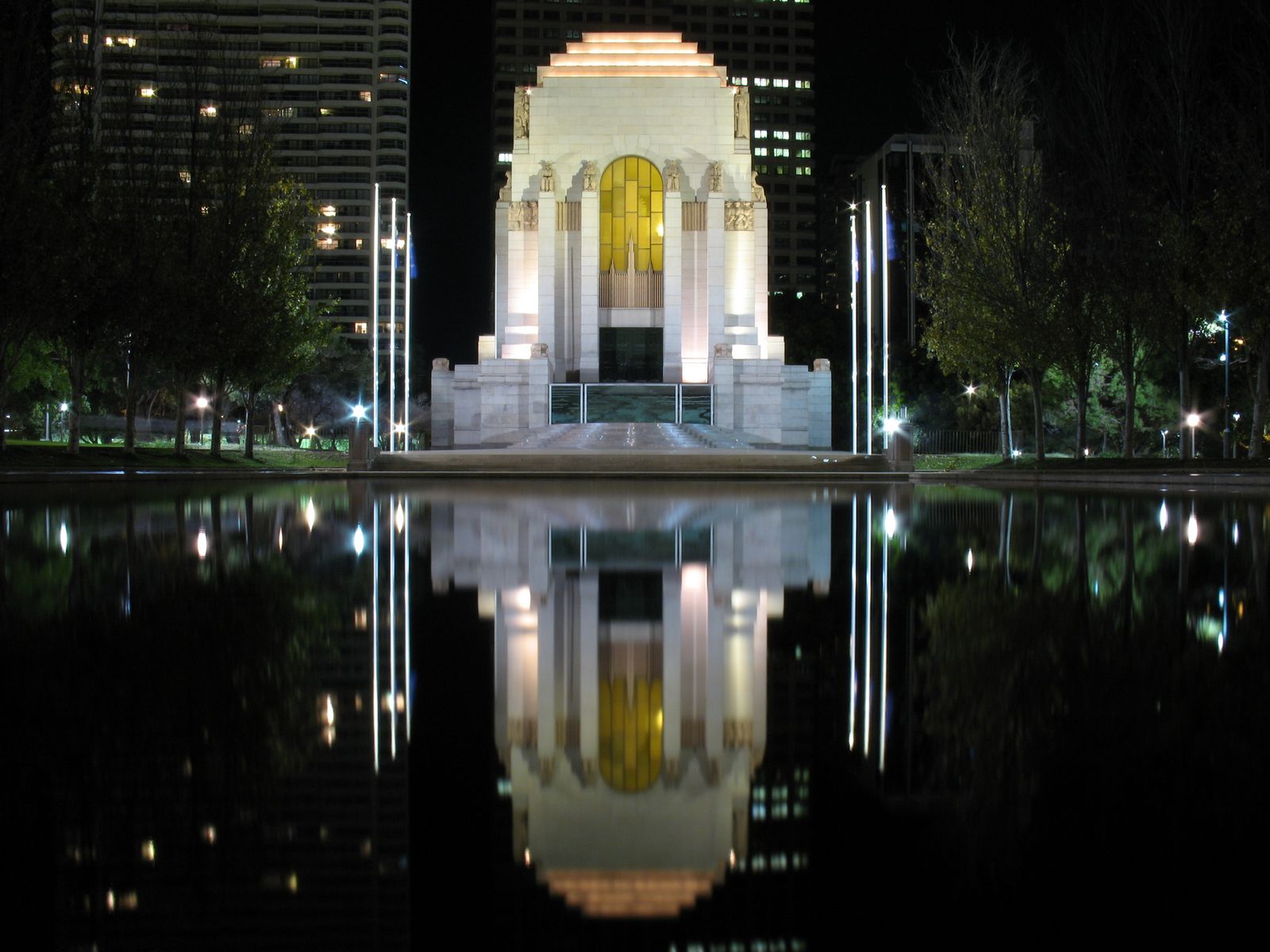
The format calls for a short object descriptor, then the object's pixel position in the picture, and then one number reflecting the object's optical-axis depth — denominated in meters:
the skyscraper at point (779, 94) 154.25
